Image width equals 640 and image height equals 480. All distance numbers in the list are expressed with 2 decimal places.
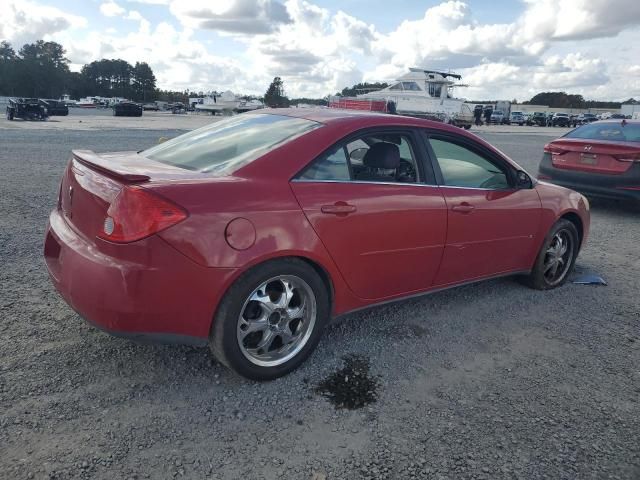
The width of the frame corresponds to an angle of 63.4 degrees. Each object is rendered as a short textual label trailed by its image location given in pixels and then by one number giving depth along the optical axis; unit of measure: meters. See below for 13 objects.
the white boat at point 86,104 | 67.62
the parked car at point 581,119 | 60.30
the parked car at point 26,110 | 26.14
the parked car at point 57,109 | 37.45
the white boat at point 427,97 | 37.66
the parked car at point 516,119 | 58.38
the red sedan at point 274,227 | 2.58
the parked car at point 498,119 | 56.97
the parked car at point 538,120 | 58.62
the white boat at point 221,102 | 52.03
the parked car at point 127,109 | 41.94
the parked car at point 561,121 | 57.44
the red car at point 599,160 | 7.74
